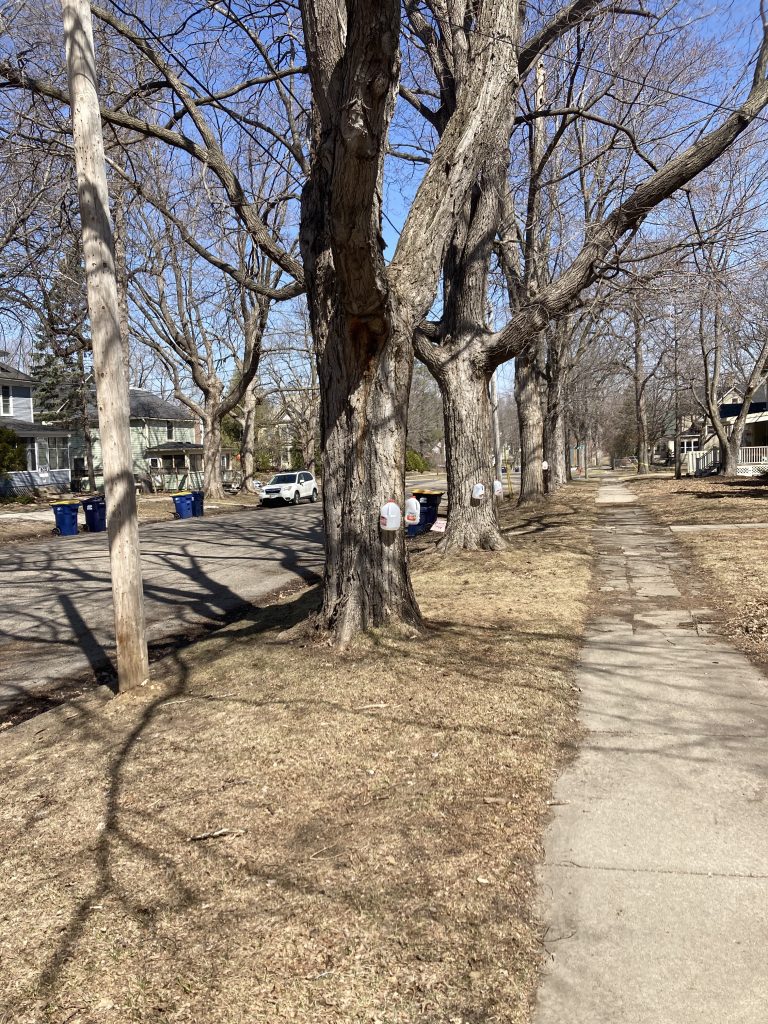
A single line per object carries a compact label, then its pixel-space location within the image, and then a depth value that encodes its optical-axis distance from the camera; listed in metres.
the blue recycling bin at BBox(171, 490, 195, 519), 25.88
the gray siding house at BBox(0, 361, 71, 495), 38.50
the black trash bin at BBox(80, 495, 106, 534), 21.52
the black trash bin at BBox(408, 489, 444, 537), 17.12
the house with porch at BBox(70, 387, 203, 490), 48.69
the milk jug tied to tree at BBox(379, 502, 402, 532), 6.52
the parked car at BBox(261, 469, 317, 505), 32.69
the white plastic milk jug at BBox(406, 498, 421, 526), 8.96
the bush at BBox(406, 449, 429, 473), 66.54
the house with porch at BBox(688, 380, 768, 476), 36.44
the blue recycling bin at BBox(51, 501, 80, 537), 20.41
